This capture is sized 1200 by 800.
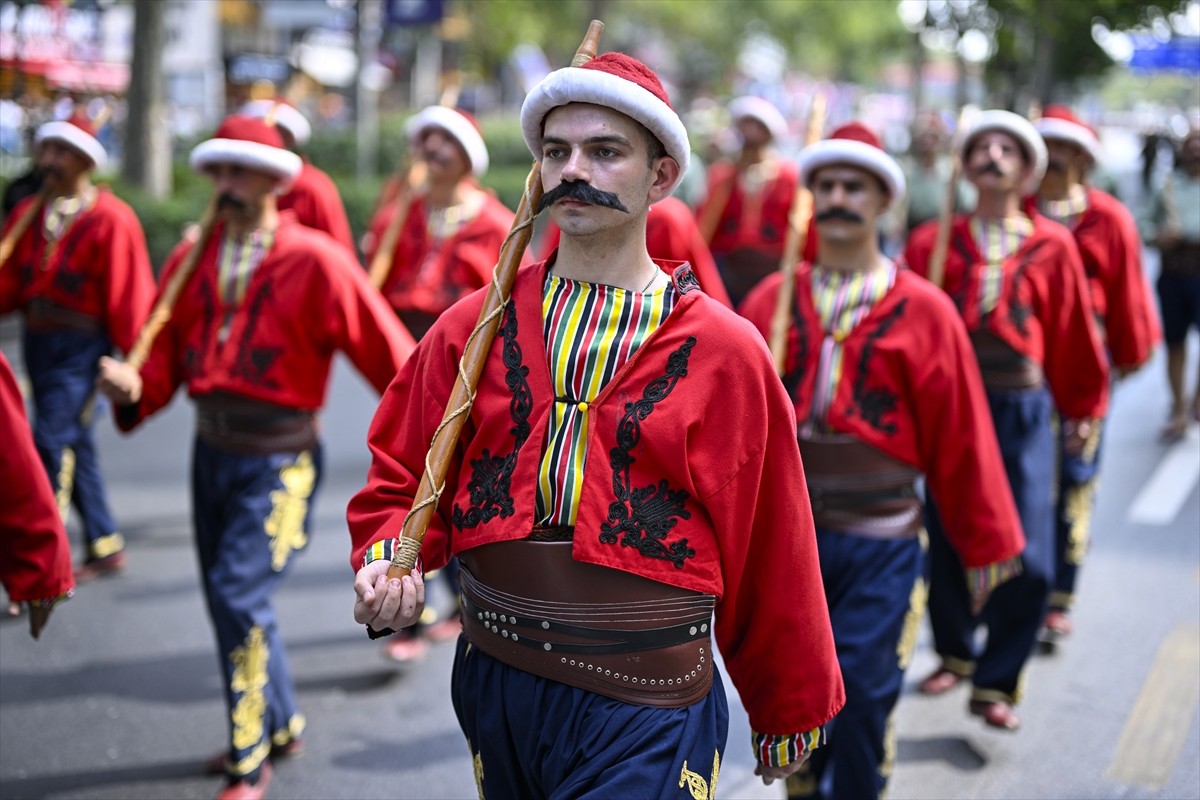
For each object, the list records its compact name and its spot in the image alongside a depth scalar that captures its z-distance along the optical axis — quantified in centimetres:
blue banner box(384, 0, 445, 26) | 1773
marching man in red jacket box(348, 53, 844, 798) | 280
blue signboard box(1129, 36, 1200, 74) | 2984
